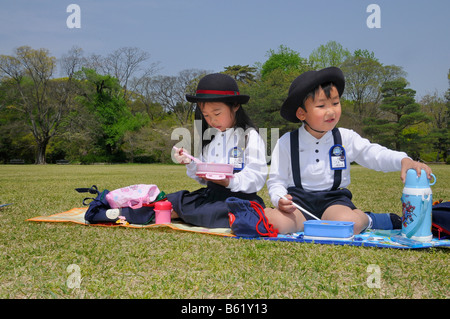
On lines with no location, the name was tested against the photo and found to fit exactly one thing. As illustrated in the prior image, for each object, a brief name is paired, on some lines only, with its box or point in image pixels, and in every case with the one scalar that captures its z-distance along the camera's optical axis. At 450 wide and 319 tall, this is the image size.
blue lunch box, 3.24
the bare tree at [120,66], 25.23
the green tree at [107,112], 40.81
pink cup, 4.12
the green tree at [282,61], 45.28
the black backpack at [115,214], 4.15
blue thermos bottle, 3.05
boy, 3.64
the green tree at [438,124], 33.66
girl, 3.91
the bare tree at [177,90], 32.47
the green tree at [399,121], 31.45
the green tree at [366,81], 36.22
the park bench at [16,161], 39.88
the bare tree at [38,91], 36.59
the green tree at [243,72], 38.62
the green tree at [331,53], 39.49
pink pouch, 4.25
